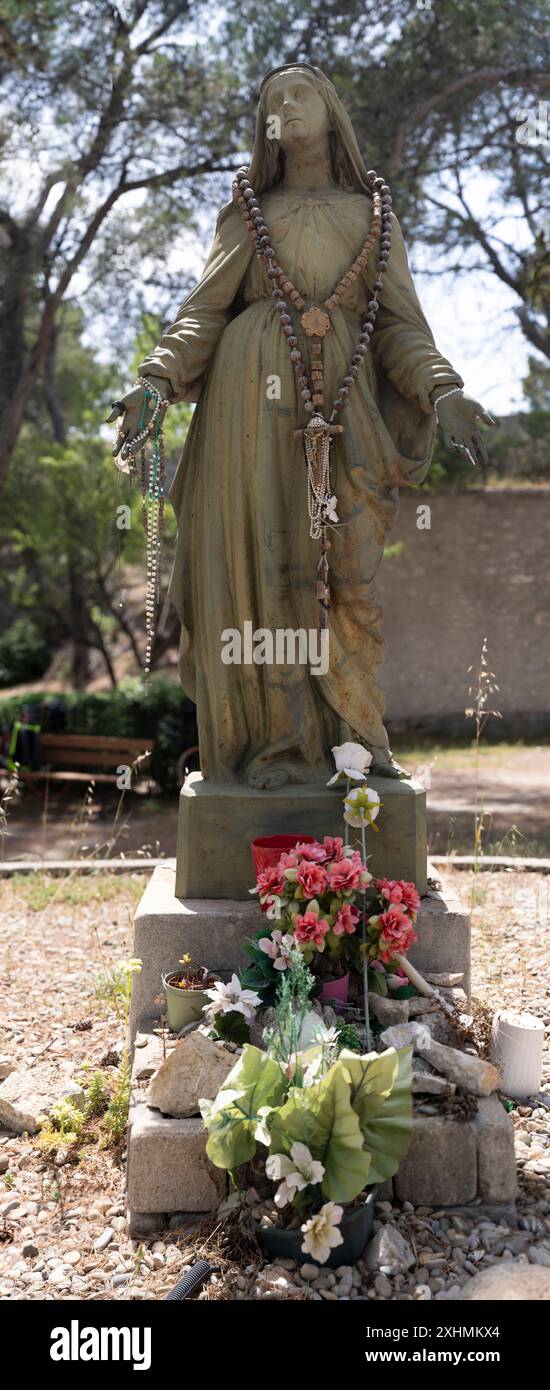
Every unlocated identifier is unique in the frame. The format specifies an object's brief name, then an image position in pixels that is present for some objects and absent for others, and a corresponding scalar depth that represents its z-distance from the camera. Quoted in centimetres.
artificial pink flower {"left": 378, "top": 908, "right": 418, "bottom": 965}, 271
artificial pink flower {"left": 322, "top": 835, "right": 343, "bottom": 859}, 277
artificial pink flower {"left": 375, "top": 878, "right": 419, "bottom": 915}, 276
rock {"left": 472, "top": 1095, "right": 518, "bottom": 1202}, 247
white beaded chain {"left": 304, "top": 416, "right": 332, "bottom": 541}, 314
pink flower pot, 275
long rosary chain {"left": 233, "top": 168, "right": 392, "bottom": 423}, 317
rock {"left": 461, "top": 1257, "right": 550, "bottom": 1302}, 207
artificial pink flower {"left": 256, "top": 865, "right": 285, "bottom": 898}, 272
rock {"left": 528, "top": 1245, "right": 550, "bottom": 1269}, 229
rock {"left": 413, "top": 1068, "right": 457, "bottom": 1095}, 251
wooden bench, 1030
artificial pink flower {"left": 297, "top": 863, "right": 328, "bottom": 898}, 264
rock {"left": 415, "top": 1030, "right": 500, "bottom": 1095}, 255
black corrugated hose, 216
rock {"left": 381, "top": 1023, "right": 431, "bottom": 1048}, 262
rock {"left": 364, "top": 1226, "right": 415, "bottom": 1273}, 227
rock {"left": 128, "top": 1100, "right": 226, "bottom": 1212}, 243
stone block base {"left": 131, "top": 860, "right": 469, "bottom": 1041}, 305
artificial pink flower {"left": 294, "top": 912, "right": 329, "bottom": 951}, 262
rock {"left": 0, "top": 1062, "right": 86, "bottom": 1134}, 304
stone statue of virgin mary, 322
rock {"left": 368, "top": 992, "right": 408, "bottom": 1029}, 277
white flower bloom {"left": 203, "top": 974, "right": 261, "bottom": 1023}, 264
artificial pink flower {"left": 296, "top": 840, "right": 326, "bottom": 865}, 273
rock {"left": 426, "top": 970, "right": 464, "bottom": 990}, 306
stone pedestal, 315
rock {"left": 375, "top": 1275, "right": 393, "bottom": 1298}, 219
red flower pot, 293
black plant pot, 224
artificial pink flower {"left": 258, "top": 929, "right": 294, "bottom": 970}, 269
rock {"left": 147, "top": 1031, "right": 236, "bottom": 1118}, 250
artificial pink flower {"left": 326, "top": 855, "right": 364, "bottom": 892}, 266
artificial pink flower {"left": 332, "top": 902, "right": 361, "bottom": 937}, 266
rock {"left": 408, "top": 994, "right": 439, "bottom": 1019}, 283
